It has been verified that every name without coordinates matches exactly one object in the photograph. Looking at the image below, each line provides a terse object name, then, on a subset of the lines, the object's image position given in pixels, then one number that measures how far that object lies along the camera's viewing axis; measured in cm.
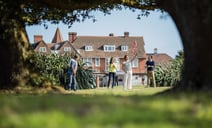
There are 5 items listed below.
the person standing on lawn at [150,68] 3039
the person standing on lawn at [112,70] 2947
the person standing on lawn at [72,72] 2531
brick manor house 10350
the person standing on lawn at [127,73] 2704
